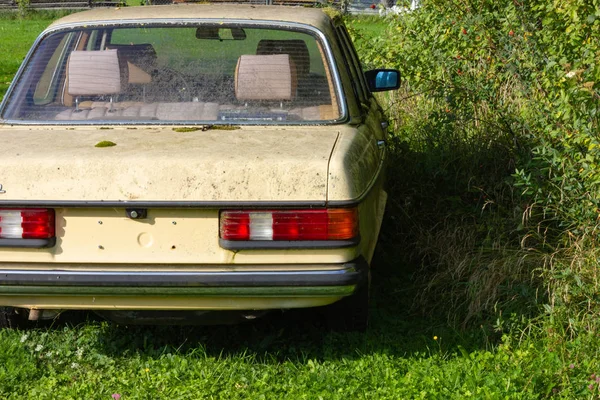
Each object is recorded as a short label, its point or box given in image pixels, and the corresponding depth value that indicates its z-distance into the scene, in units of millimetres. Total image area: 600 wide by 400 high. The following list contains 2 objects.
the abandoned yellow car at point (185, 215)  3770
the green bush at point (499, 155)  4684
